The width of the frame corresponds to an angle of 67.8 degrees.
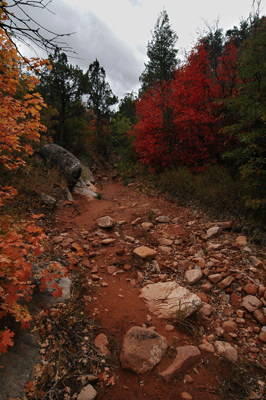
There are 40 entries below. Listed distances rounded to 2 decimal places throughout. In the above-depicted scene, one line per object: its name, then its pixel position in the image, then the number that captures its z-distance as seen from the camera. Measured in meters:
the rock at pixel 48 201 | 5.23
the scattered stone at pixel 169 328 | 2.55
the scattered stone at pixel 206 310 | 2.84
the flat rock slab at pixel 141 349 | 2.06
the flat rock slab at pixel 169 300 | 2.73
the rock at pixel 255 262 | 3.46
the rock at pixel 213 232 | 4.48
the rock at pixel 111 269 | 3.60
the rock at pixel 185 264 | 3.72
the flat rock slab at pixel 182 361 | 1.97
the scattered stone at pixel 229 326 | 2.61
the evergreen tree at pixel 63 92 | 11.48
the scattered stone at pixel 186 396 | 1.82
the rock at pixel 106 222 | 5.09
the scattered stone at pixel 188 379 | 1.96
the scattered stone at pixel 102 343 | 2.20
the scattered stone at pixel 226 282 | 3.23
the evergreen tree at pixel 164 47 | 14.18
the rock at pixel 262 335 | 2.49
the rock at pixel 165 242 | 4.47
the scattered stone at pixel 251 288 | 3.05
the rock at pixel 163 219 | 5.54
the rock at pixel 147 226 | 5.24
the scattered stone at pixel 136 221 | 5.46
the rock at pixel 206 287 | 3.24
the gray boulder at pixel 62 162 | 7.30
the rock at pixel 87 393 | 1.74
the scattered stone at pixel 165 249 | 4.25
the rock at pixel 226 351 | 2.21
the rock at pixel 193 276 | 3.38
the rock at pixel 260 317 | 2.68
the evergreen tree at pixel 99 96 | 16.50
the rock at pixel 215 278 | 3.34
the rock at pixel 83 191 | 7.67
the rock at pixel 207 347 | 2.29
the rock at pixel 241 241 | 3.98
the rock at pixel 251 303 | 2.84
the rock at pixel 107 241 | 4.40
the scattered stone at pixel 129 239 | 4.58
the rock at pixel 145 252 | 3.98
